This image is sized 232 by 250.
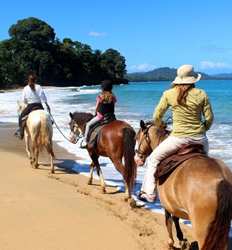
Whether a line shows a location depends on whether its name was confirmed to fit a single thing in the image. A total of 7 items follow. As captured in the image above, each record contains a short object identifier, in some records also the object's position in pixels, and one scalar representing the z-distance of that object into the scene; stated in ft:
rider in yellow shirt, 11.42
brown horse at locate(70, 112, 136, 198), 18.02
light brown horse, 9.59
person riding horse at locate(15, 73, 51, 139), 24.62
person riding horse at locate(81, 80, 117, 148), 19.49
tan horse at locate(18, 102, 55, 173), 23.82
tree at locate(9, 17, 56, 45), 224.71
